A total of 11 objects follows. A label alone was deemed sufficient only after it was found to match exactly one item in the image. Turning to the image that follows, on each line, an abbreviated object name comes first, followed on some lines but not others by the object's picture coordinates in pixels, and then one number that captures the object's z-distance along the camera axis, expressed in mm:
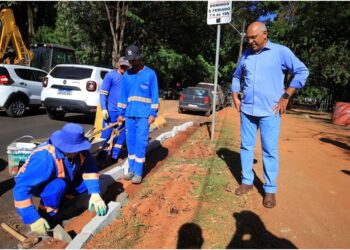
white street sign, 8039
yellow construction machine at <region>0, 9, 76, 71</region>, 14773
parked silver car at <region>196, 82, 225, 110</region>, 21311
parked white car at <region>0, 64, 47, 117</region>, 10734
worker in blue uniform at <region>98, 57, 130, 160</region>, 6434
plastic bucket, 4391
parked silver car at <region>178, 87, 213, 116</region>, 18312
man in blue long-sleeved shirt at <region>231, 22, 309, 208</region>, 4270
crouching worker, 3197
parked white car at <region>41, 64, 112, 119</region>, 10289
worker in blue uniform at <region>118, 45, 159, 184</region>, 5203
